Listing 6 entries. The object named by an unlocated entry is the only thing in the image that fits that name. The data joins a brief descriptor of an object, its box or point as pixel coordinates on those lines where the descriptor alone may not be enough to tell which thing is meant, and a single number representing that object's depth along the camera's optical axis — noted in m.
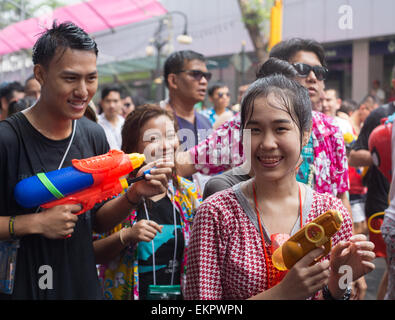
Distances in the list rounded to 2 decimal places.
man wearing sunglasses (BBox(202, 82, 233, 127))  6.60
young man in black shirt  1.58
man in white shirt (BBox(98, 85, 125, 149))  5.57
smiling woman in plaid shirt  1.39
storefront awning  11.16
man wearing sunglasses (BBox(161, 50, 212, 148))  3.75
